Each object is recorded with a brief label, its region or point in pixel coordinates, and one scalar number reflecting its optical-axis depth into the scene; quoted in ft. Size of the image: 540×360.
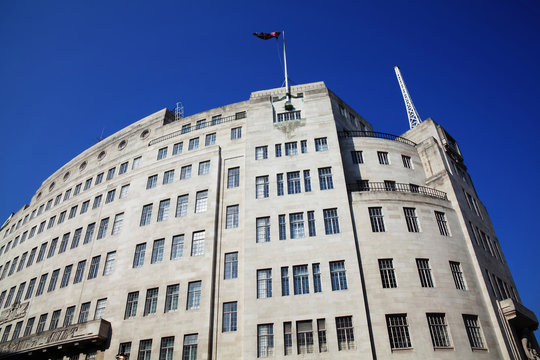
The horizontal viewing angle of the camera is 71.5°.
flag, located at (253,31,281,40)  141.90
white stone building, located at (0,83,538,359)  87.76
